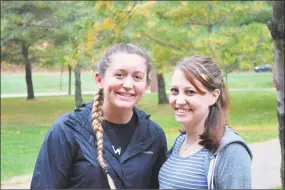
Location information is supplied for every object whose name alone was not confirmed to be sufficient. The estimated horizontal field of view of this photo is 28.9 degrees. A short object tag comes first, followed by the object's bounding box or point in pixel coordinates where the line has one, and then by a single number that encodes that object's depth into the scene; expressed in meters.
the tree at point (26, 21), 17.53
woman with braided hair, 2.22
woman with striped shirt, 2.02
